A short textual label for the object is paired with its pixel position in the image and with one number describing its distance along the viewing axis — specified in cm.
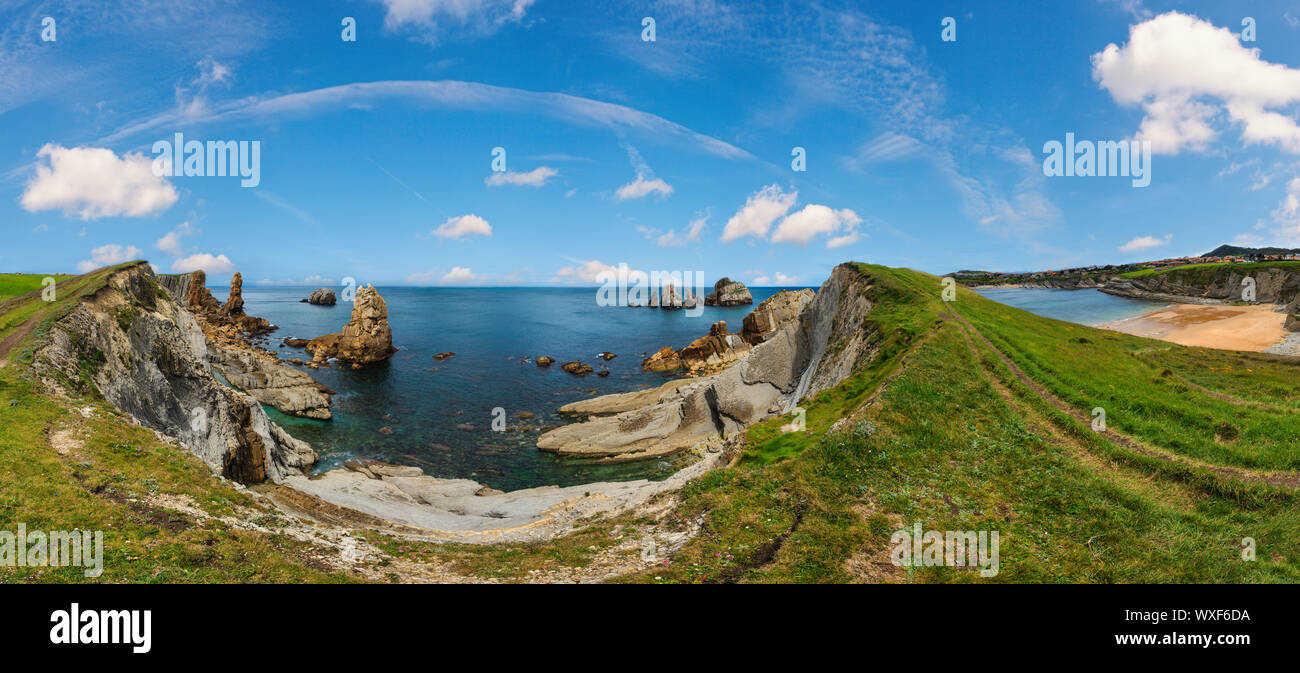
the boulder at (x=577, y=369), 7381
